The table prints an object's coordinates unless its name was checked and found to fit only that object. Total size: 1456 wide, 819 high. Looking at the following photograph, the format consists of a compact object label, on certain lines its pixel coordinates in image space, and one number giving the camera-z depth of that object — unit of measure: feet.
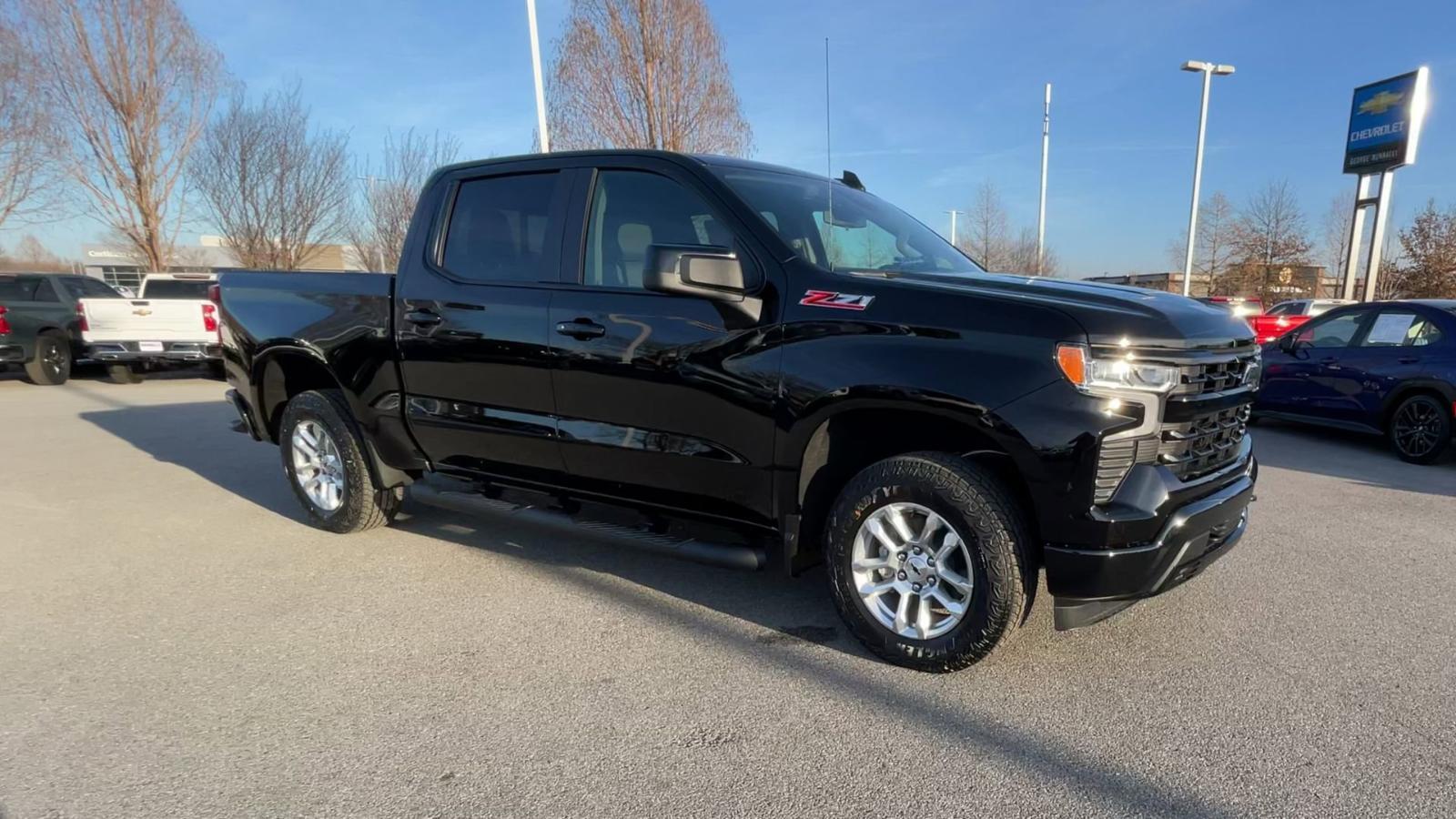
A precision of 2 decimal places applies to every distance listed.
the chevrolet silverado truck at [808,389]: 9.08
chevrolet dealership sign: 64.95
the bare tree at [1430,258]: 77.25
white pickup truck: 39.93
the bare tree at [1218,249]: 106.52
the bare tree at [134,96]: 64.49
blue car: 23.11
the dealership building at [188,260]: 81.02
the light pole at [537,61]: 47.75
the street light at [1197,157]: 74.28
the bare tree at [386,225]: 72.69
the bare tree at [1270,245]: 101.30
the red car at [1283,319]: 53.31
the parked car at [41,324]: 41.32
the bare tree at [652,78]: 51.37
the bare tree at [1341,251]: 111.14
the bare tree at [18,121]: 63.82
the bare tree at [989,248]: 98.43
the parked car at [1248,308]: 57.52
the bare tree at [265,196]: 72.08
